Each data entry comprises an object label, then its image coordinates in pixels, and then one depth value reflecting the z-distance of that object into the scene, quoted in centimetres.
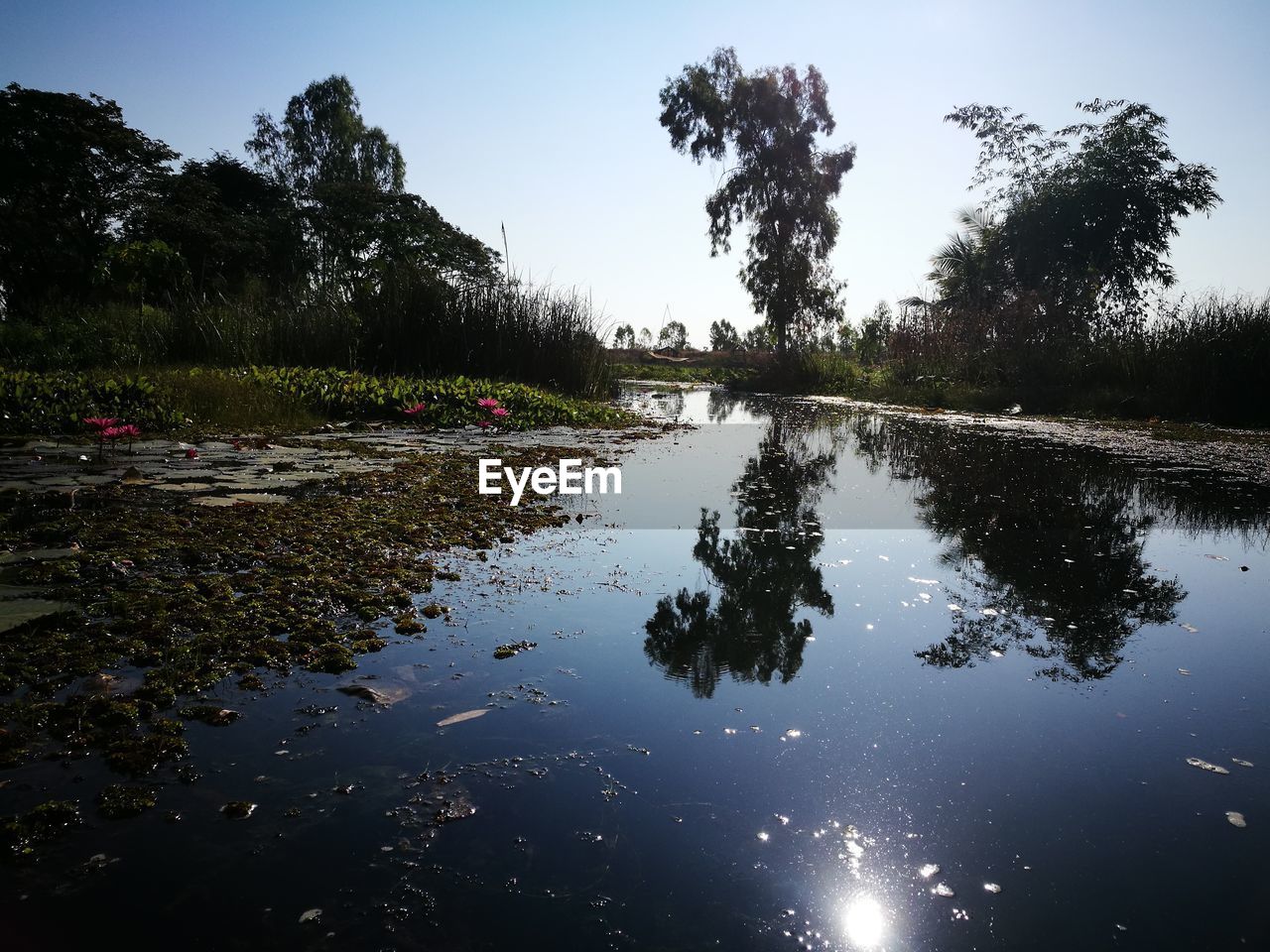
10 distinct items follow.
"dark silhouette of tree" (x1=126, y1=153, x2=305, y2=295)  2394
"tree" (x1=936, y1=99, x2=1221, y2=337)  1938
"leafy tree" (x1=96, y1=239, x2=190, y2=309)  1262
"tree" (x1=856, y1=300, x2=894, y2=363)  2543
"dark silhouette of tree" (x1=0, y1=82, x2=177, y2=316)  2136
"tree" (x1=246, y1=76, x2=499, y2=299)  2745
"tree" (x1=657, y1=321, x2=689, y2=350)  3688
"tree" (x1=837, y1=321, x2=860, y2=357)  2822
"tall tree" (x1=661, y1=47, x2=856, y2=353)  2186
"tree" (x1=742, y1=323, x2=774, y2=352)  2729
